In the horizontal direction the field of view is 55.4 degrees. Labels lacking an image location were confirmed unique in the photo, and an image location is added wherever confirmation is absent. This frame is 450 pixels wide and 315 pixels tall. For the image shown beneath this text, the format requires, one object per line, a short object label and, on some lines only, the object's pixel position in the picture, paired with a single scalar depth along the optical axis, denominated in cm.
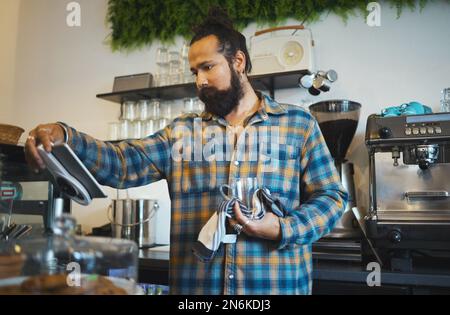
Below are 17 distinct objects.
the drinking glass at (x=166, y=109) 283
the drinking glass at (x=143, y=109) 279
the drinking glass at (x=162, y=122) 276
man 122
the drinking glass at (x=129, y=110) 284
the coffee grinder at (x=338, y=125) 213
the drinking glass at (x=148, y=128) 276
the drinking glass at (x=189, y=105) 262
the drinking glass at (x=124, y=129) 285
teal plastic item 188
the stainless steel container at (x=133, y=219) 255
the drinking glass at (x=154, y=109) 277
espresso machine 168
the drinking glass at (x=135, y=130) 281
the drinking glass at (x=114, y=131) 291
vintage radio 240
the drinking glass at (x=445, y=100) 212
